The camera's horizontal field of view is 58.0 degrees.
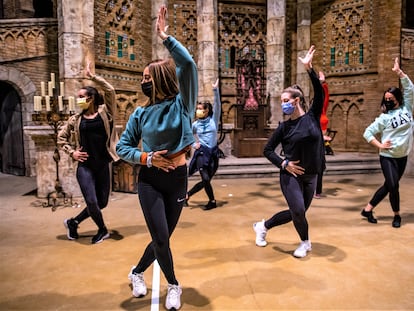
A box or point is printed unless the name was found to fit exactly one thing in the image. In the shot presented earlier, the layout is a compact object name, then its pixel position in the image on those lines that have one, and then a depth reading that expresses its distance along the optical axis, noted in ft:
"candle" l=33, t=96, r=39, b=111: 18.12
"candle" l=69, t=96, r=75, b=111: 18.44
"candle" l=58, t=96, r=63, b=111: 18.82
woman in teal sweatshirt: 7.80
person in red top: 21.32
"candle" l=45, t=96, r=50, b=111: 19.05
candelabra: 18.60
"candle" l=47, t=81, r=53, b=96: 18.30
